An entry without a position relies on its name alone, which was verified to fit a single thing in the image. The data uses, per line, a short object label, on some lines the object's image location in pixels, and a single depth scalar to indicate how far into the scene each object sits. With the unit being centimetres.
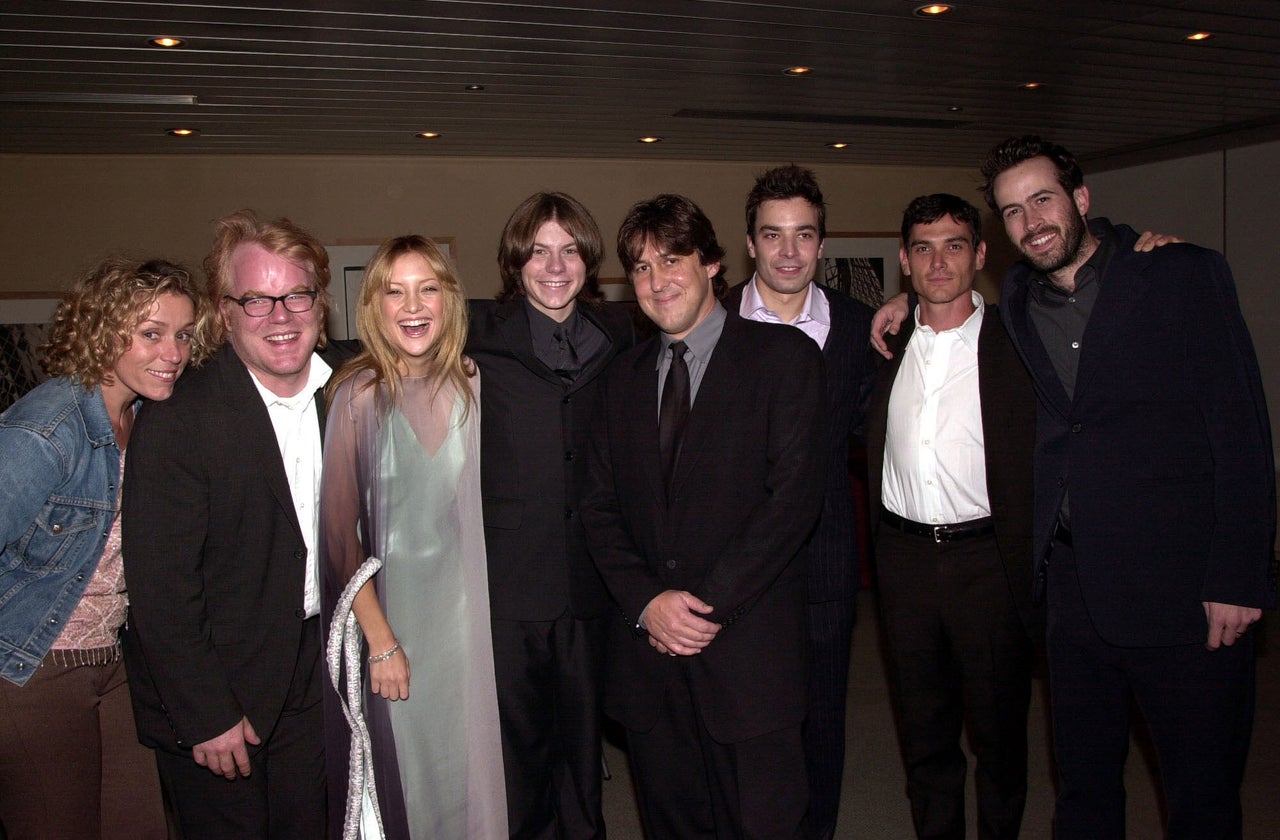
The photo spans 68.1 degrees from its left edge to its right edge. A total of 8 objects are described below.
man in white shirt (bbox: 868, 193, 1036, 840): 285
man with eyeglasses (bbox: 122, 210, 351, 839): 229
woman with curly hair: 231
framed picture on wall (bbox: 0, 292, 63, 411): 792
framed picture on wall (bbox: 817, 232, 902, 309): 1022
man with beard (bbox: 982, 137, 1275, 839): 249
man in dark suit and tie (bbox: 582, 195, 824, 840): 245
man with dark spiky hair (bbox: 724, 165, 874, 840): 300
